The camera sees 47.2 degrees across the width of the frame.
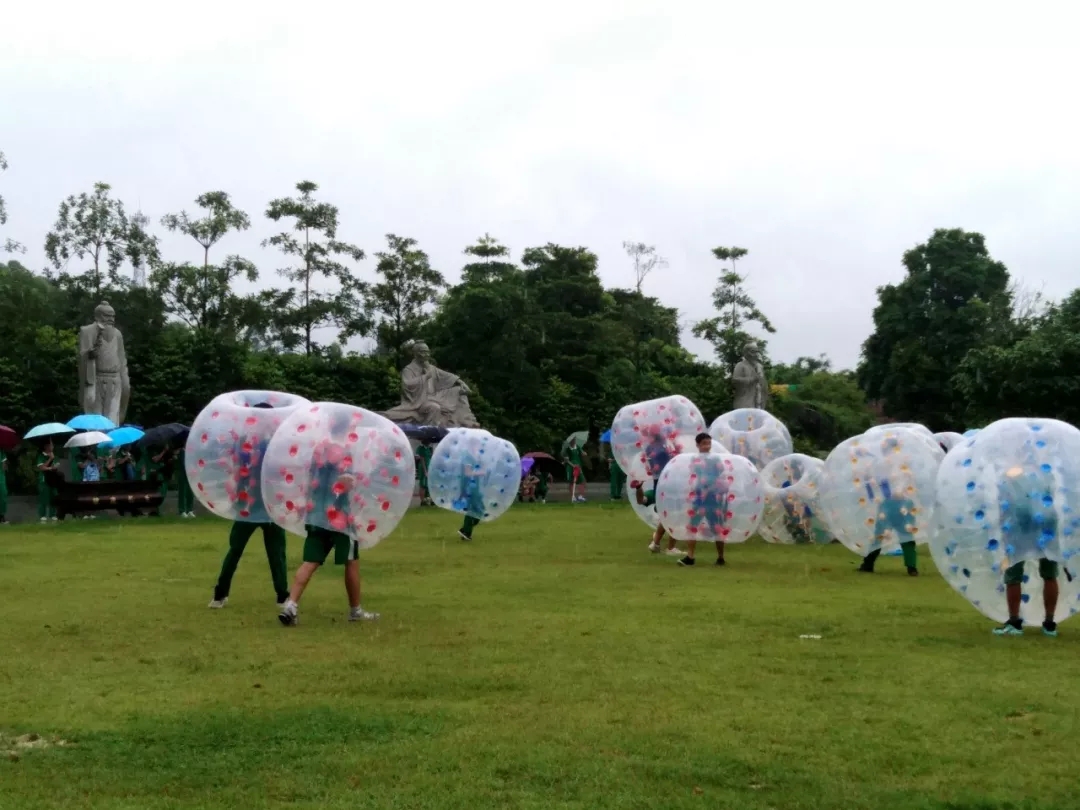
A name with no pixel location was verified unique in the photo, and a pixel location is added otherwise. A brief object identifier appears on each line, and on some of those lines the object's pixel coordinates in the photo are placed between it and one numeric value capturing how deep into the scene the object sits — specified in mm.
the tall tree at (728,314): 48188
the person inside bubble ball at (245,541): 10839
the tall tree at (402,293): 42219
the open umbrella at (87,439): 22219
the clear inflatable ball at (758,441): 21656
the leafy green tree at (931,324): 53719
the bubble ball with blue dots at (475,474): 19219
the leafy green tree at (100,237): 37156
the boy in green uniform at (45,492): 22578
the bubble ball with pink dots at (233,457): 10828
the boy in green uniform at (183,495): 23642
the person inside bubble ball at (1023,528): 9492
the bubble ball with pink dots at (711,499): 15484
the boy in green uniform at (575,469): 32281
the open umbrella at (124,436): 23078
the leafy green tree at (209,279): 38156
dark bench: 22641
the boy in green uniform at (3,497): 22016
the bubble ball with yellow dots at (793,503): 18875
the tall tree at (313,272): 40469
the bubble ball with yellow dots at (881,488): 14656
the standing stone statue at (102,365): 26344
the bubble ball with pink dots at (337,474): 10180
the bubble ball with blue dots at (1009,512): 9500
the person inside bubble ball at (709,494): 15477
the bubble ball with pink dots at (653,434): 18875
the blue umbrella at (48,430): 22188
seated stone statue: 32094
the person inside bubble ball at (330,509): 10219
